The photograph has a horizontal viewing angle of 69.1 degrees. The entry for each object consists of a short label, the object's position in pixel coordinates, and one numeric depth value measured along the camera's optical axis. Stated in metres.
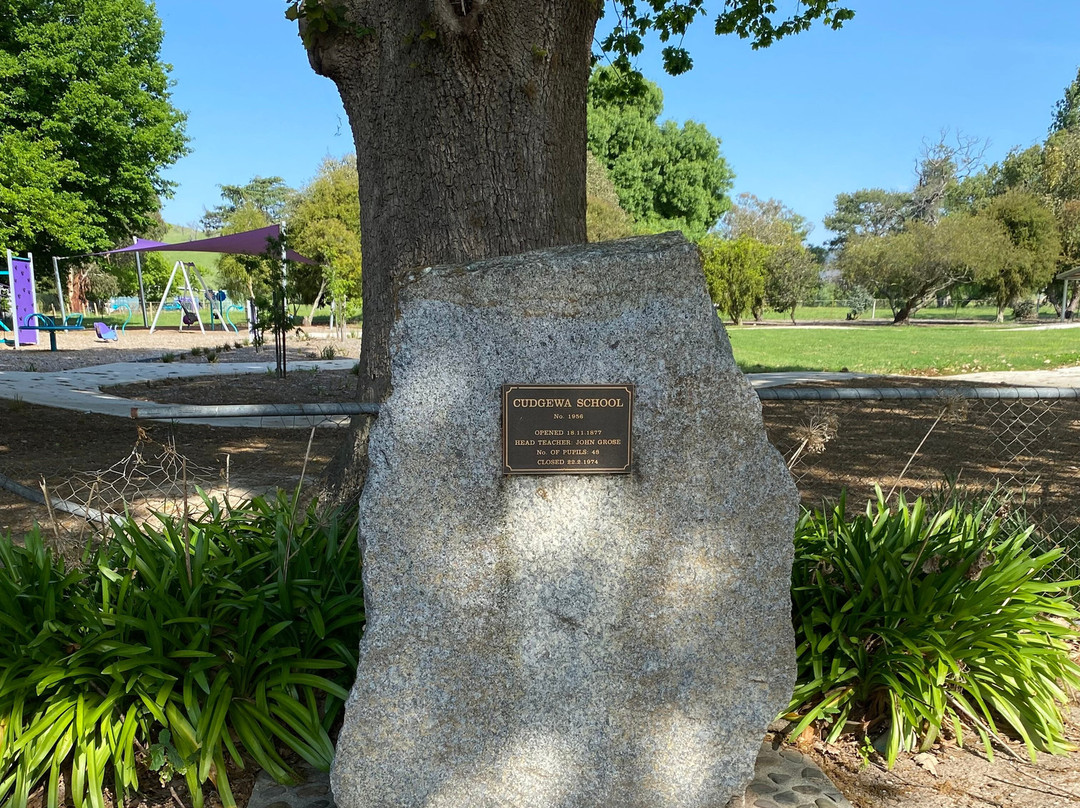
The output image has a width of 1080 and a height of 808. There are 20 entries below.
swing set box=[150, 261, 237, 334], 29.98
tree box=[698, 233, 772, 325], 38.56
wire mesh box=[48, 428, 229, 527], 5.83
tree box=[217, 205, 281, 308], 41.63
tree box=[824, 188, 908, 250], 76.25
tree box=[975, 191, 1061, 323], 41.44
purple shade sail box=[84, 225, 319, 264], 19.22
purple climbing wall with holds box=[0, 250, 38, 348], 20.36
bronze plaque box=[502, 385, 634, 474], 2.45
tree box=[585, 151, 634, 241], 33.44
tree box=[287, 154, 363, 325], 30.52
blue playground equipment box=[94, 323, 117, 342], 24.66
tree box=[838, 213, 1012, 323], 40.25
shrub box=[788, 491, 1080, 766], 3.11
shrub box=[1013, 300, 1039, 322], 47.97
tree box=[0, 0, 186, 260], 28.56
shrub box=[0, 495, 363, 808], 2.66
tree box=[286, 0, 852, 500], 4.18
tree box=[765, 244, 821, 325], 47.00
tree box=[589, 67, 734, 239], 48.22
